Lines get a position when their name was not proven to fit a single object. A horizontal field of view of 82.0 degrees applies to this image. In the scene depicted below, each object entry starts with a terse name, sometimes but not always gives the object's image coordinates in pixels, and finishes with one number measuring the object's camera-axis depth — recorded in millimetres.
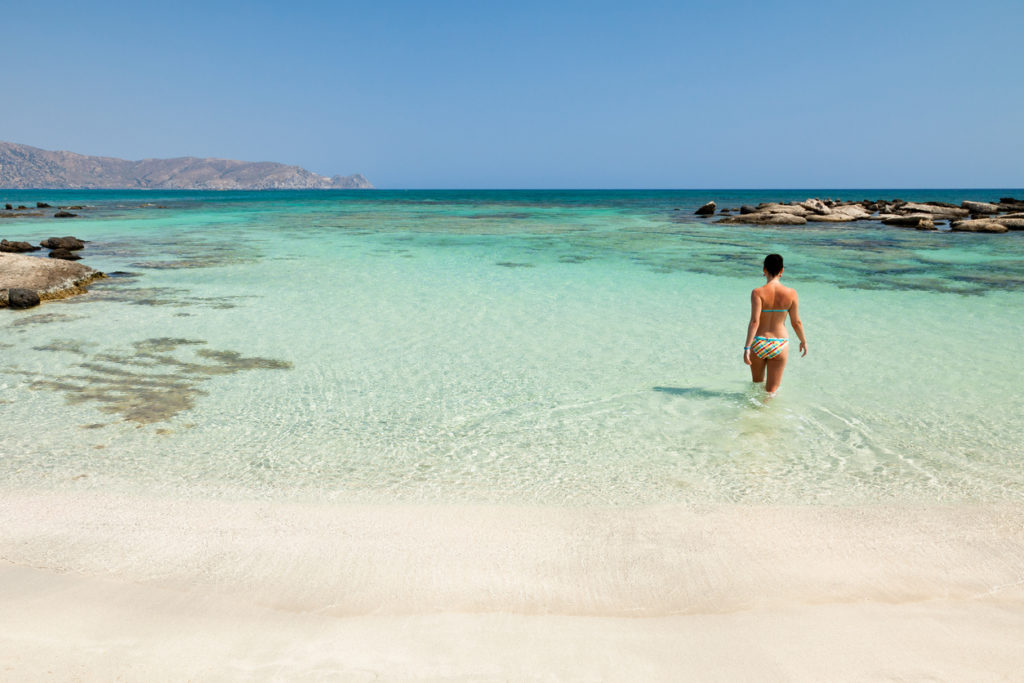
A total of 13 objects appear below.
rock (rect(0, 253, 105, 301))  11297
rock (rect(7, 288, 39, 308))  10352
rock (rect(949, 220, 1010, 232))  28547
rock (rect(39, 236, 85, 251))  19859
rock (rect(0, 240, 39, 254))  18912
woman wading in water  5922
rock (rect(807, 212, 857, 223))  36062
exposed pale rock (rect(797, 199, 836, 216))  37656
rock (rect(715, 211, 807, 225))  34344
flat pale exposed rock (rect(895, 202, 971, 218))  40056
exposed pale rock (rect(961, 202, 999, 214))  40656
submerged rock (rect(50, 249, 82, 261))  17438
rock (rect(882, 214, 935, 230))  30188
